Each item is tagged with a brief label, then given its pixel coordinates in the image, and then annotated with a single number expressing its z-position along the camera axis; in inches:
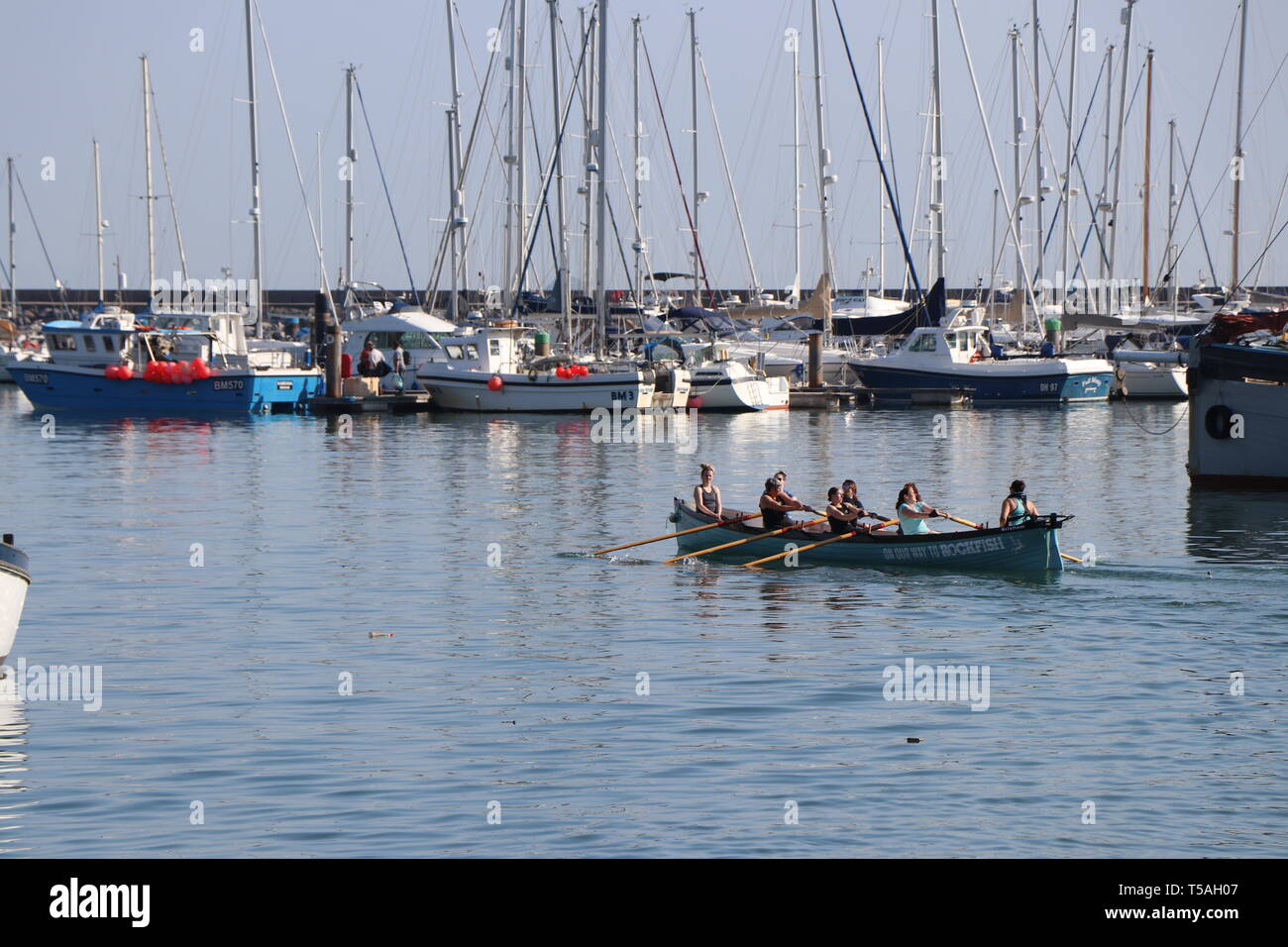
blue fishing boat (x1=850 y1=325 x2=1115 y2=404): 2655.0
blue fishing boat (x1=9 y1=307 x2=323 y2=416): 2488.9
